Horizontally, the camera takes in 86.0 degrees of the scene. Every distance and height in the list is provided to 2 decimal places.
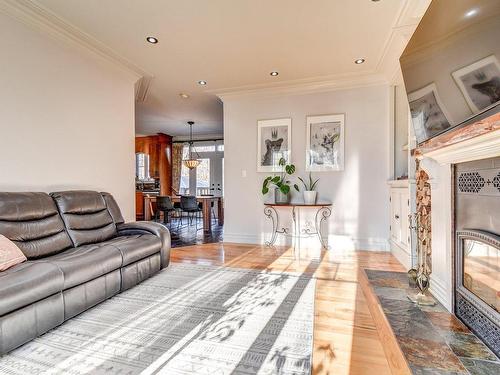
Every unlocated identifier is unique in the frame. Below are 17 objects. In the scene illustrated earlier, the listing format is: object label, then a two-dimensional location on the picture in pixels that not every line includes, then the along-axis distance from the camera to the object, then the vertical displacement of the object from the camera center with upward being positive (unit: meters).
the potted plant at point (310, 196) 4.00 -0.14
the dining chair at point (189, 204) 6.15 -0.38
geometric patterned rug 1.38 -0.92
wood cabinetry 8.42 +1.03
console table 3.93 -0.49
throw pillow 1.72 -0.44
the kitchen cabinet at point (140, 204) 7.50 -0.46
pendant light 7.05 +0.70
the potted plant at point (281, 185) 4.11 +0.03
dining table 5.58 -0.45
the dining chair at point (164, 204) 6.13 -0.38
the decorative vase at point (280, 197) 4.16 -0.16
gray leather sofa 1.52 -0.52
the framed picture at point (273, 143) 4.34 +0.73
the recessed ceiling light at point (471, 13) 1.32 +0.88
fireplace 1.50 -0.39
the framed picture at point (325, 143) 4.10 +0.68
